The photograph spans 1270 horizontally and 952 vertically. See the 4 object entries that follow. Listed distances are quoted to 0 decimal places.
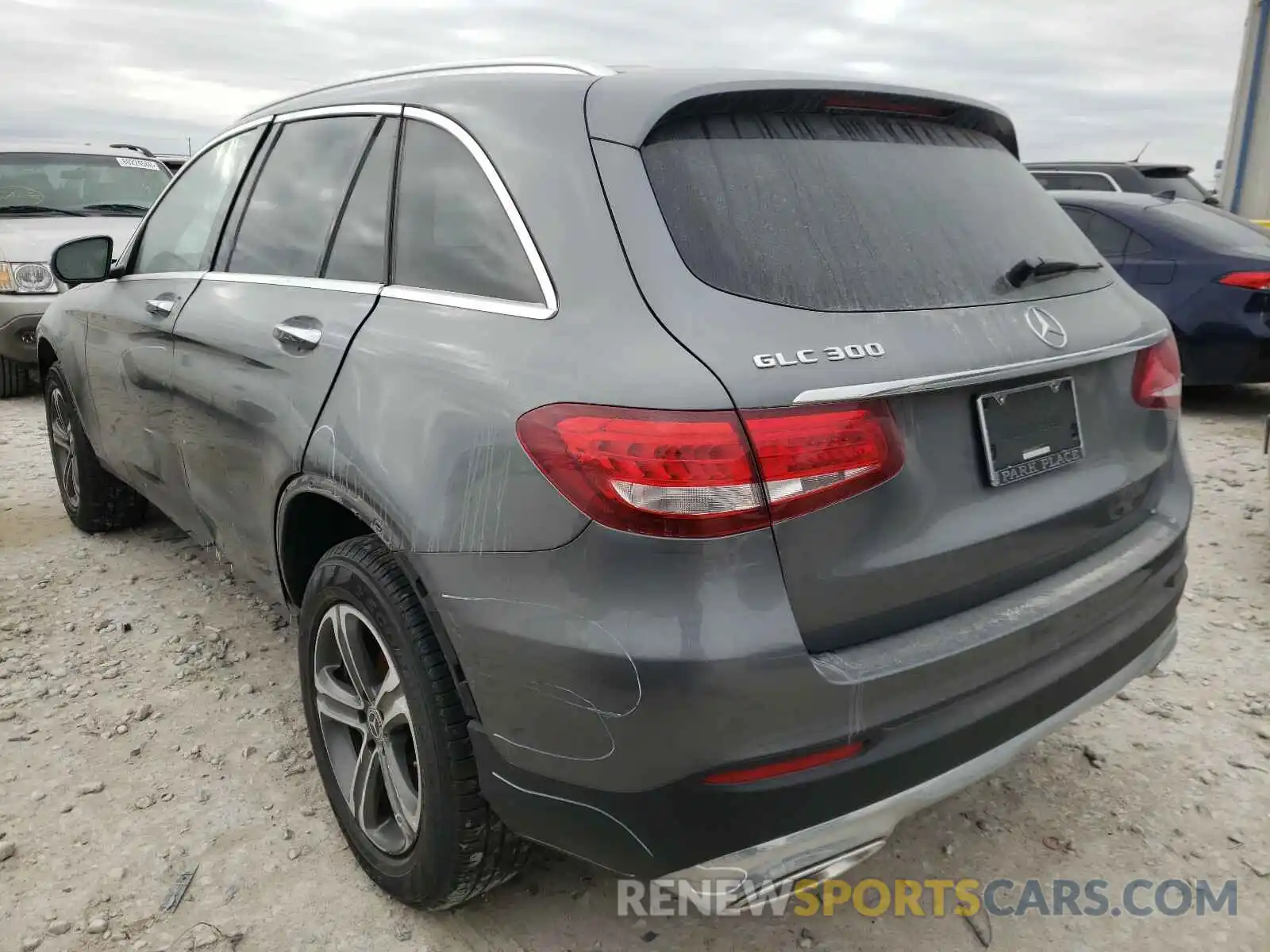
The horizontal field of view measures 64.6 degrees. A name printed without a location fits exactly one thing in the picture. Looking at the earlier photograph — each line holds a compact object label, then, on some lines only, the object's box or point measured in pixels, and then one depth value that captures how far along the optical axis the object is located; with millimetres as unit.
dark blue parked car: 6277
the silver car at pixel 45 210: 7352
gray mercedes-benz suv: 1577
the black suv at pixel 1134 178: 10625
